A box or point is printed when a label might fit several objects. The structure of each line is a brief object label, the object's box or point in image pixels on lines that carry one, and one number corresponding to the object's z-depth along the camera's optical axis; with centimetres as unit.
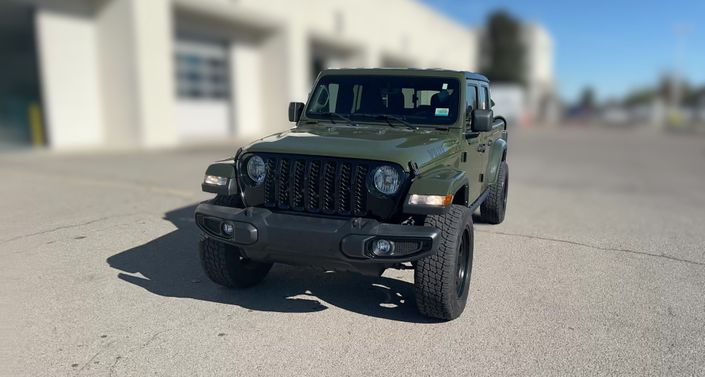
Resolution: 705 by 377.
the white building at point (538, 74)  7006
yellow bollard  1576
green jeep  362
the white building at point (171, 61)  1504
